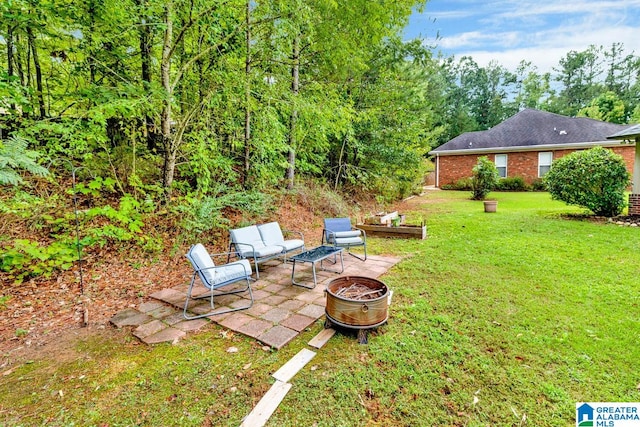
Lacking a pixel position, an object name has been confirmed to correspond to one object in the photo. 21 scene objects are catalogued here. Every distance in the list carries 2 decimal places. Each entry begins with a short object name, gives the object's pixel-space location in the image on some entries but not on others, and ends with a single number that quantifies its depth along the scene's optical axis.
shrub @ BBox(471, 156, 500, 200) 12.83
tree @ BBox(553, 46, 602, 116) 31.30
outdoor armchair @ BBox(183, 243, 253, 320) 3.35
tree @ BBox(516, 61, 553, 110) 30.44
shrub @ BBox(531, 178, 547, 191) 16.48
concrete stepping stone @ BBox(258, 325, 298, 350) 2.77
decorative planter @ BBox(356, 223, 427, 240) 6.79
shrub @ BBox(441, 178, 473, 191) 18.18
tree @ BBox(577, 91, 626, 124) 25.27
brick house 16.05
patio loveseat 4.53
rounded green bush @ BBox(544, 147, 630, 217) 7.74
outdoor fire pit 2.78
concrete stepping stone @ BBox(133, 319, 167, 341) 2.96
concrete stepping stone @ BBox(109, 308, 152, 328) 3.20
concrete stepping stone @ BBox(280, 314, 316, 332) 3.05
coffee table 4.15
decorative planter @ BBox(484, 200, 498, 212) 9.74
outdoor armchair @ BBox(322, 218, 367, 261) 5.21
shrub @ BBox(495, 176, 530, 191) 16.97
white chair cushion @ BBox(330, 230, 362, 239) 5.37
